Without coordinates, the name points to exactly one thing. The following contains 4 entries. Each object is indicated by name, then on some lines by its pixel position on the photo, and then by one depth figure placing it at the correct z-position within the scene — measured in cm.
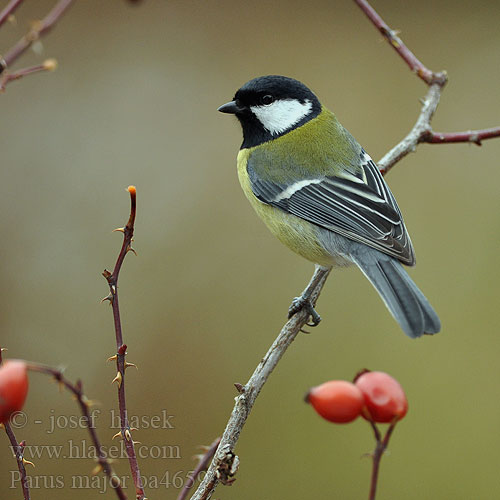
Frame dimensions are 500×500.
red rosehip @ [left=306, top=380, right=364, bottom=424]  342
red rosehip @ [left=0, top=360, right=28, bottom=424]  339
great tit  391
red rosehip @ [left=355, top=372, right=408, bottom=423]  342
